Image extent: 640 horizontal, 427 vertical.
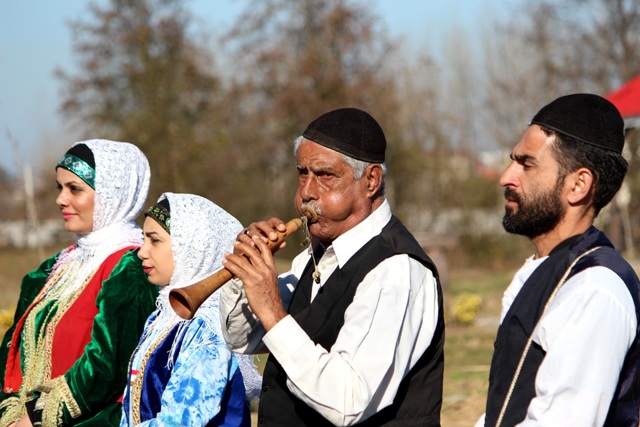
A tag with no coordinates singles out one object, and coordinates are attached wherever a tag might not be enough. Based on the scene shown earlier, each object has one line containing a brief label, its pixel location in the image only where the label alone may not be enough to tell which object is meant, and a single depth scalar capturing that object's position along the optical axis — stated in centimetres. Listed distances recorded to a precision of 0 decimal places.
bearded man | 454
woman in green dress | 760
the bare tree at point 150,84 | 3880
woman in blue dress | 631
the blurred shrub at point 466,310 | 2379
